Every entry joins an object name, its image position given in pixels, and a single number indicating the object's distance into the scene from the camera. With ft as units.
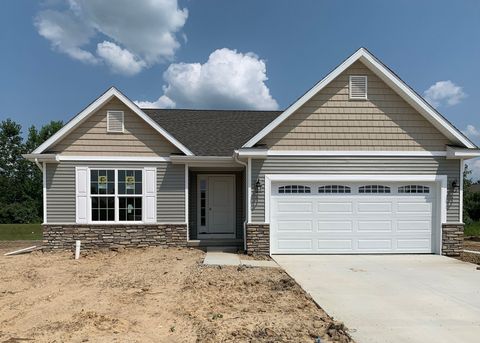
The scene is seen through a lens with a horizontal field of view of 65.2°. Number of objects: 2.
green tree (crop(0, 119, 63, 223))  125.08
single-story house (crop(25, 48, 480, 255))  36.47
